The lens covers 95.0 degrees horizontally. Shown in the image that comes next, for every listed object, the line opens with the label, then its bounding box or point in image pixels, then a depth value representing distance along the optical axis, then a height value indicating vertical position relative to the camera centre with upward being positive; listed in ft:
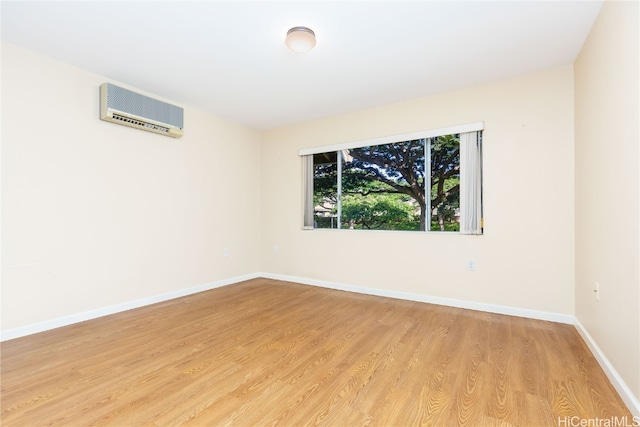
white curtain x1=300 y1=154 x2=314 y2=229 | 14.94 +1.16
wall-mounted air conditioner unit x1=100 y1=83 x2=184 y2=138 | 9.80 +3.72
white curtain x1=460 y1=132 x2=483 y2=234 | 10.61 +1.10
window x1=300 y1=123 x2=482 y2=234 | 10.82 +1.31
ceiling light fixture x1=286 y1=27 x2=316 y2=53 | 7.43 +4.50
